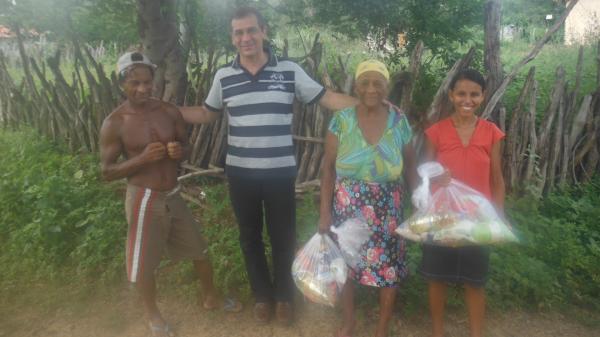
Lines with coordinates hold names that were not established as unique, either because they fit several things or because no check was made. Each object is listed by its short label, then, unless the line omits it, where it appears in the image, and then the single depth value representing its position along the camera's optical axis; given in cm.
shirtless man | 250
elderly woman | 235
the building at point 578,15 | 1583
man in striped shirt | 253
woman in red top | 230
